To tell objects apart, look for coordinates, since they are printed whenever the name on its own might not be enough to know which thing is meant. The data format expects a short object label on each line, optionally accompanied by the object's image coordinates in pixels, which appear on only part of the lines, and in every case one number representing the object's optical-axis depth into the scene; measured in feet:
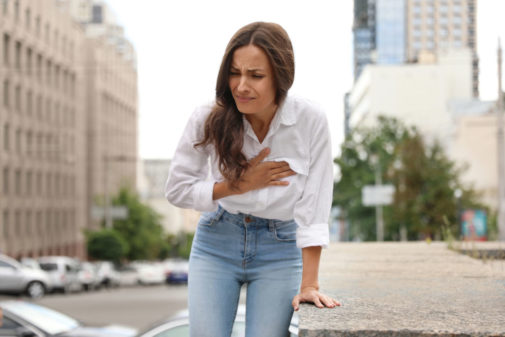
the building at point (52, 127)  167.22
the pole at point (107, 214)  195.16
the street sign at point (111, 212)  193.65
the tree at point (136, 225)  215.31
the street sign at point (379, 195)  129.23
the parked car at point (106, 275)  145.59
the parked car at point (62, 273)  115.14
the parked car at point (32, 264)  111.29
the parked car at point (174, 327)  15.74
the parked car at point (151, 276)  169.99
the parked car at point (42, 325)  32.27
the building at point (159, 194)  470.80
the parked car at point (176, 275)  160.19
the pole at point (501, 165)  82.43
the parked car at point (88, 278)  126.39
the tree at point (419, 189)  127.54
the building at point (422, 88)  272.31
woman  9.89
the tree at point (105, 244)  191.83
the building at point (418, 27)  495.82
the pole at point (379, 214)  142.55
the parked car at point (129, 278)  174.91
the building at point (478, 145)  191.83
